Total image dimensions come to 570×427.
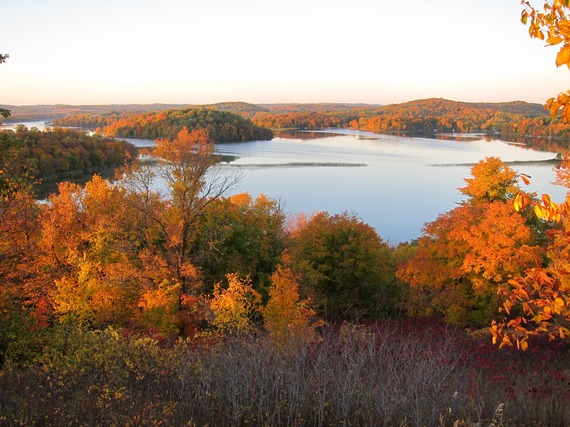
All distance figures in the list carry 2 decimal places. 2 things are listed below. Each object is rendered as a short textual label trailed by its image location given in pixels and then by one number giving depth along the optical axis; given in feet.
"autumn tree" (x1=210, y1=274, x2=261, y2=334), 43.16
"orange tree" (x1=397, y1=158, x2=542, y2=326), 57.31
